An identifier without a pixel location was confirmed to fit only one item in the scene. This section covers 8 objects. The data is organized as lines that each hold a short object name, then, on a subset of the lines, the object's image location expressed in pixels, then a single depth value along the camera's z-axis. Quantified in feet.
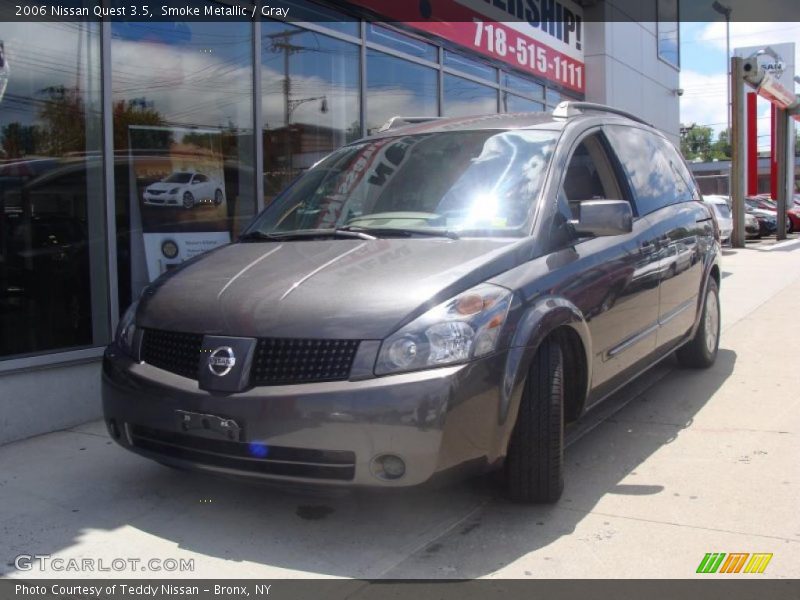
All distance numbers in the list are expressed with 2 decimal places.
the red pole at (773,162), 92.68
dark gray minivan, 10.71
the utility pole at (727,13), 119.73
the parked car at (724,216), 62.39
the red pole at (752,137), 95.71
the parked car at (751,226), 83.10
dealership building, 18.57
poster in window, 21.58
